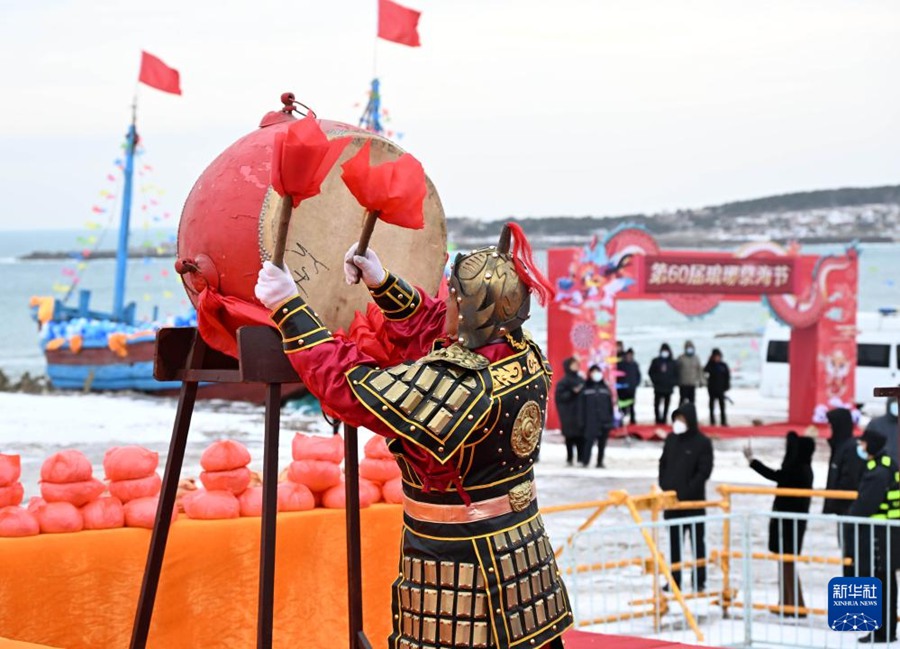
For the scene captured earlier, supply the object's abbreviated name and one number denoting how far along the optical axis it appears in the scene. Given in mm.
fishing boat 27531
